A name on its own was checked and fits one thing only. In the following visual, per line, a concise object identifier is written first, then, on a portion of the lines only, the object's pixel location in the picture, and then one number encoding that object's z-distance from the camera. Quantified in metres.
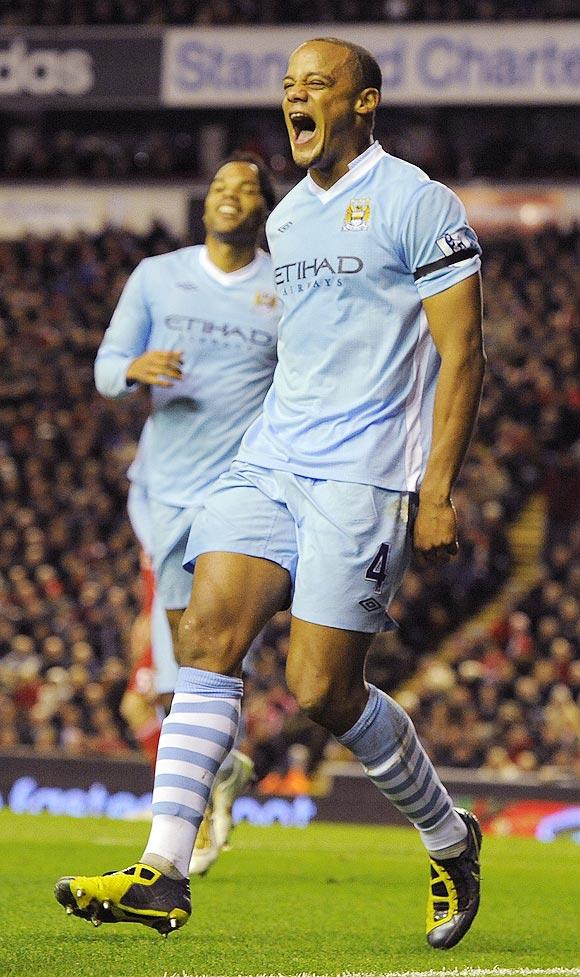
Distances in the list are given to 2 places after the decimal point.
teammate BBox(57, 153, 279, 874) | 14.18
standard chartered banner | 48.34
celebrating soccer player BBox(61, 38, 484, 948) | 9.03
